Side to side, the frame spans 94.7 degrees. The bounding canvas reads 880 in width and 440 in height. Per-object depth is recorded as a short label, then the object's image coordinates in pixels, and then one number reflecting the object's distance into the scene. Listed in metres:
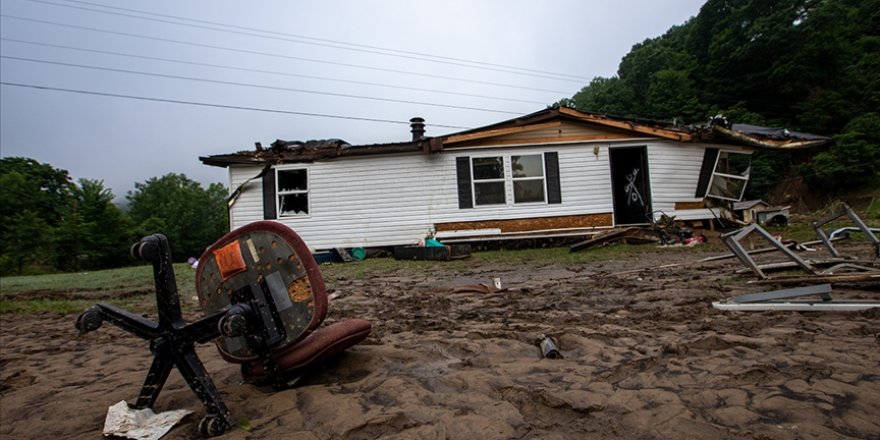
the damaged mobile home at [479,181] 11.79
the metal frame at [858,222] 4.48
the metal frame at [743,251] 4.11
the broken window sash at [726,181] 12.30
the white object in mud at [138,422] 1.66
